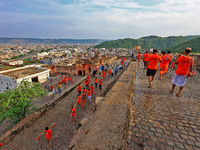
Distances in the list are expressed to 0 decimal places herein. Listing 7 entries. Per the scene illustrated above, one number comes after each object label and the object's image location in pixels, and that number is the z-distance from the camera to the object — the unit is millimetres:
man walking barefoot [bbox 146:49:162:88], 5234
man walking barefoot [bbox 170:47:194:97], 4203
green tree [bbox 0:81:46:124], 6524
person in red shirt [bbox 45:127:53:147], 4809
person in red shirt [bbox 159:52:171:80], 6816
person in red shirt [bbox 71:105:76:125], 6168
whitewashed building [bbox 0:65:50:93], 20438
